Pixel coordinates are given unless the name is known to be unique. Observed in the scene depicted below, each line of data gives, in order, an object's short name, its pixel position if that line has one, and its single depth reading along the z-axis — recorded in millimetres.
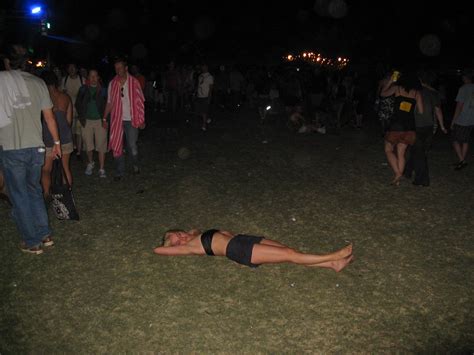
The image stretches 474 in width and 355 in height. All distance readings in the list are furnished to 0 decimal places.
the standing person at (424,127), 7469
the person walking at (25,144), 4543
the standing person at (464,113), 8344
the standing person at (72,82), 8484
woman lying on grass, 4324
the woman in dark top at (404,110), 7027
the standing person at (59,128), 6211
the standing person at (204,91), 12759
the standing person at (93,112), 7766
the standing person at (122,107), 7469
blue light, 27625
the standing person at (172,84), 16688
